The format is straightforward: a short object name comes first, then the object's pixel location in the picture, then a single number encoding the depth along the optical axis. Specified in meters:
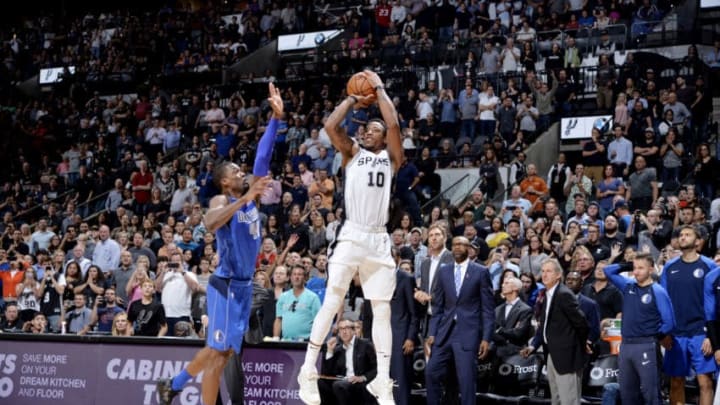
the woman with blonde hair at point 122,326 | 14.21
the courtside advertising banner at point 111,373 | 11.52
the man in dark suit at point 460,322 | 11.07
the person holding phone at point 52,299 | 16.84
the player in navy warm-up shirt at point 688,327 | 10.64
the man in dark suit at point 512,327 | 12.00
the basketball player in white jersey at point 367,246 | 8.55
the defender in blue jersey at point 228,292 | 9.22
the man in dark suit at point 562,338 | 10.66
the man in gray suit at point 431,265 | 11.59
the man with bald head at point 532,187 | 17.59
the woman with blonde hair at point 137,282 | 15.23
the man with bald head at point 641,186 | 16.66
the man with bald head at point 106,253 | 18.42
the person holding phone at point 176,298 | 15.05
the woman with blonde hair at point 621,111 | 18.41
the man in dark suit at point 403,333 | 11.52
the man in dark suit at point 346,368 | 11.65
